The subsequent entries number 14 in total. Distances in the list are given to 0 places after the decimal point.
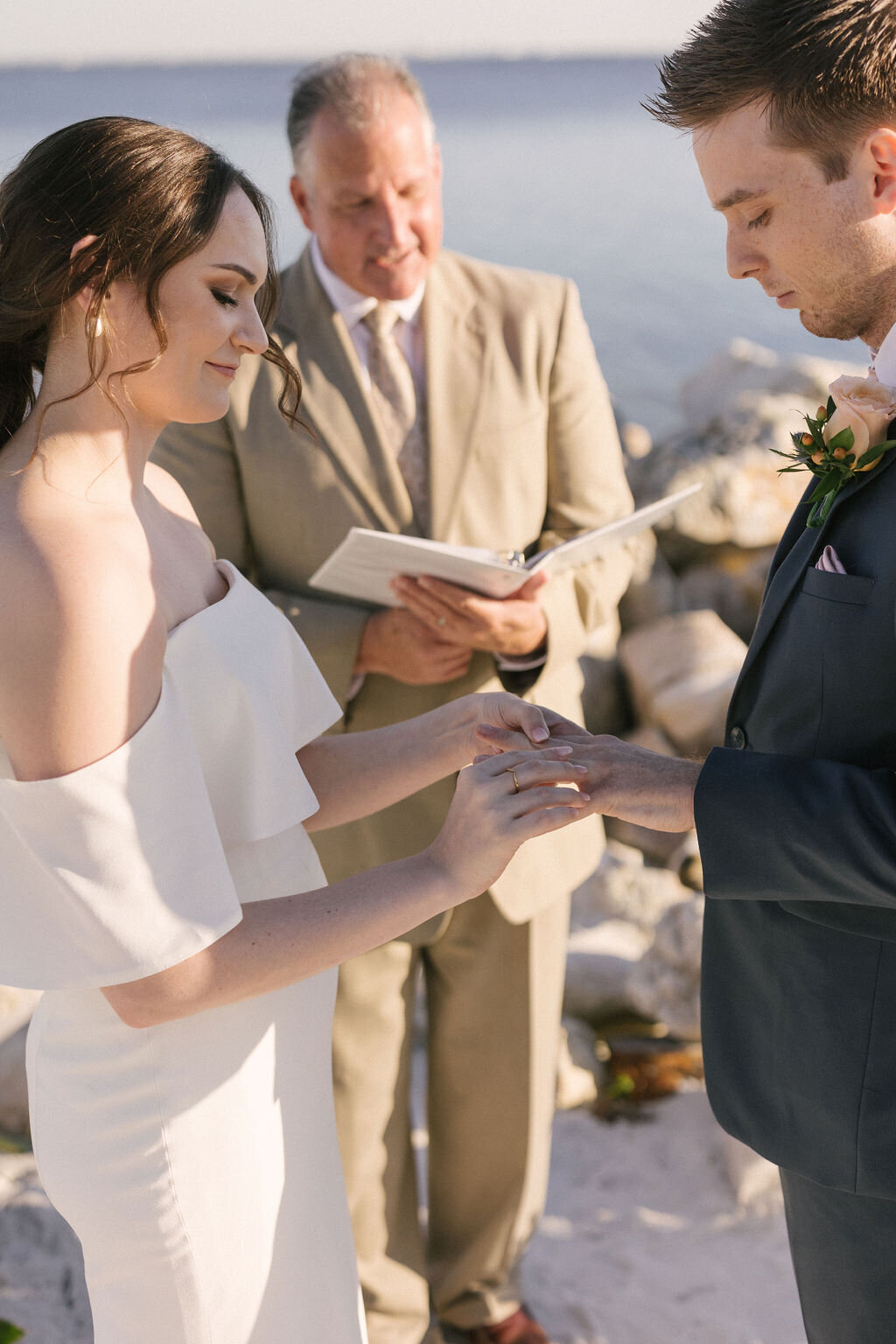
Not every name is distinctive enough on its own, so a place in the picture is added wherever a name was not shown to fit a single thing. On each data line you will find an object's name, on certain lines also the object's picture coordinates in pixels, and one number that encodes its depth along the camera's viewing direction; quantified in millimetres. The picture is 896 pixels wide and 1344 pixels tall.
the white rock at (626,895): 4535
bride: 1400
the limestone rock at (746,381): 7125
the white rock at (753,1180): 3301
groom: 1472
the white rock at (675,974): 3766
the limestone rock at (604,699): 5750
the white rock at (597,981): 4098
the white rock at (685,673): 5344
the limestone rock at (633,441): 6902
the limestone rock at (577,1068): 3766
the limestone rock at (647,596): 6000
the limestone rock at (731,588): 6121
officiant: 2676
